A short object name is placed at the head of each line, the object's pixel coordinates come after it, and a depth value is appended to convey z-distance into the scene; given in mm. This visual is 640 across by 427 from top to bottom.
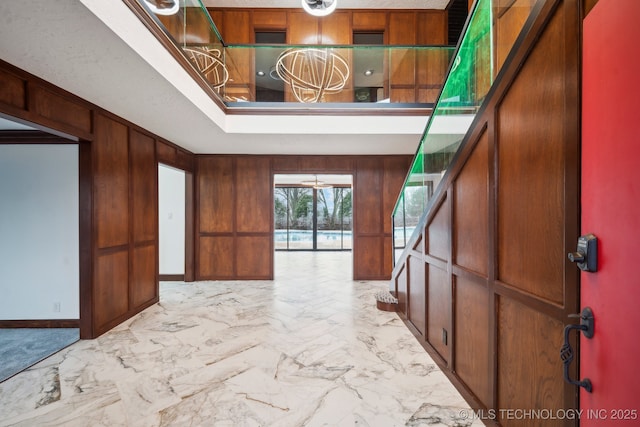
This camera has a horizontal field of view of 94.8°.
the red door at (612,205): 928
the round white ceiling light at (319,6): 4094
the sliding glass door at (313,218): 10992
